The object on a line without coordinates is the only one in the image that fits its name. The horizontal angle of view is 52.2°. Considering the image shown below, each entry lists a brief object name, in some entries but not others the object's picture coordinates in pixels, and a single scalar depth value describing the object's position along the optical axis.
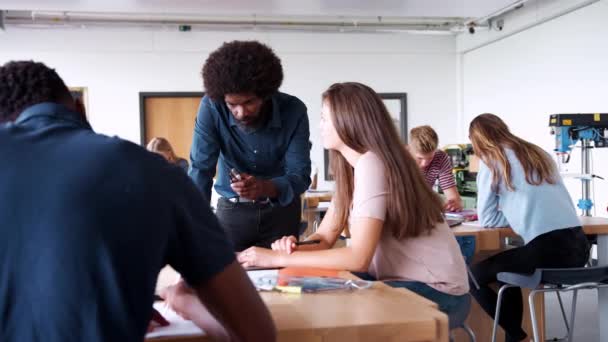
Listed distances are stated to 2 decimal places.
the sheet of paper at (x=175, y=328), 1.11
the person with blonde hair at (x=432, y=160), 4.33
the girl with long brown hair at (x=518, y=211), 2.85
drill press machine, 4.08
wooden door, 8.48
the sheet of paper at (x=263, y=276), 1.47
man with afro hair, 2.22
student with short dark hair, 0.77
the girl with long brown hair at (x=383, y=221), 1.78
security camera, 7.84
